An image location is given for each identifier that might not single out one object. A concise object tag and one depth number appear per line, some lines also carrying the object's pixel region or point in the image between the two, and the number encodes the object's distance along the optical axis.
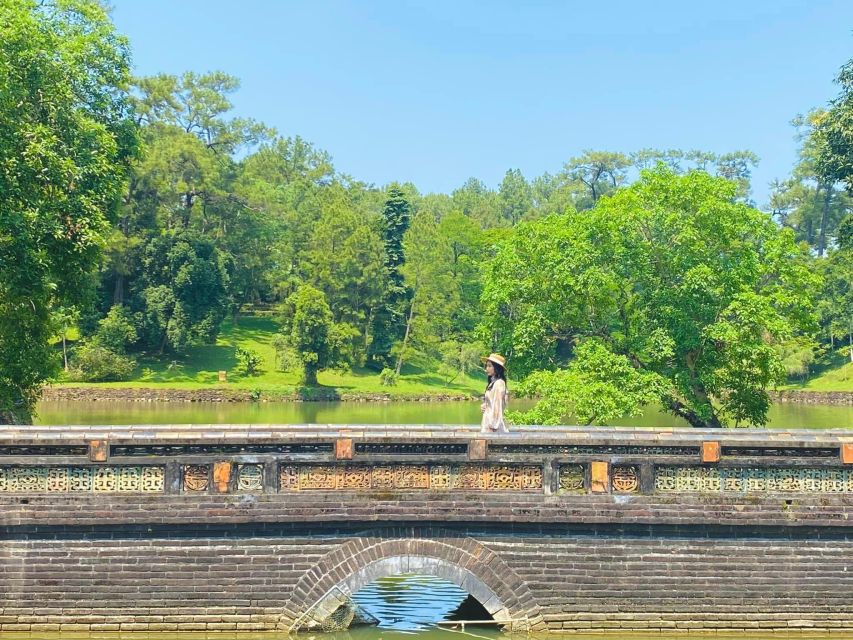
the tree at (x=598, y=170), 91.38
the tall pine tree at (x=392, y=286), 59.12
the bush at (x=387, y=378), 55.41
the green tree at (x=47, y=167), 14.91
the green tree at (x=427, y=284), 59.94
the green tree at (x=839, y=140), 22.12
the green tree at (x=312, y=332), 51.38
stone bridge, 9.38
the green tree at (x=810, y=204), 76.75
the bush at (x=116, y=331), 50.38
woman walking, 10.22
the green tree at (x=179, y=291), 52.94
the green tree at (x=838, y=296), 59.34
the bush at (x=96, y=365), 48.88
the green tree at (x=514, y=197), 96.69
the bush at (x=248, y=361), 54.34
